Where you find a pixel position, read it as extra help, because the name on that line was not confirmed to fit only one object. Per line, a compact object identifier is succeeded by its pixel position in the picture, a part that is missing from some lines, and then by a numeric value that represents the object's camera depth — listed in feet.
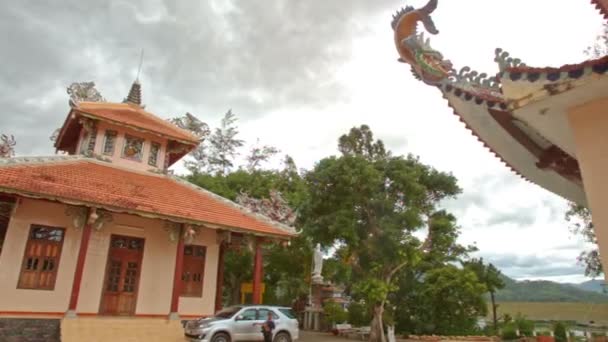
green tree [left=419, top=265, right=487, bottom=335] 61.62
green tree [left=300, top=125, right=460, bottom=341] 53.88
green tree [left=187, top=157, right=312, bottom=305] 71.77
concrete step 33.91
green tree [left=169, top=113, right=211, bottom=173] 59.38
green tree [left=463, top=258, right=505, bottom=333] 69.62
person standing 36.96
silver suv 35.63
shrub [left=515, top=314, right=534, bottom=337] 59.55
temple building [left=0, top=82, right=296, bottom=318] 36.91
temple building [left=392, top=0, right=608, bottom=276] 14.39
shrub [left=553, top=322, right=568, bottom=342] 52.90
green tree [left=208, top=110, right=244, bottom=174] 105.19
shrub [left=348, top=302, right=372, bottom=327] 63.69
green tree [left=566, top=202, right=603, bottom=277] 51.42
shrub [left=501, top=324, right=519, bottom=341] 59.09
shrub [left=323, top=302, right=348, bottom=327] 63.57
